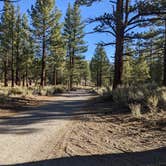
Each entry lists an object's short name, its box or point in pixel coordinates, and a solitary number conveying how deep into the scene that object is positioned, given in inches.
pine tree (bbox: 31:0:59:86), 822.2
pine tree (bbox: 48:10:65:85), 855.0
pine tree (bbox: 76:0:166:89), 378.0
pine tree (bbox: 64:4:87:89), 1169.5
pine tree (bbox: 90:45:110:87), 1518.0
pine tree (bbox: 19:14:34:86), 922.2
